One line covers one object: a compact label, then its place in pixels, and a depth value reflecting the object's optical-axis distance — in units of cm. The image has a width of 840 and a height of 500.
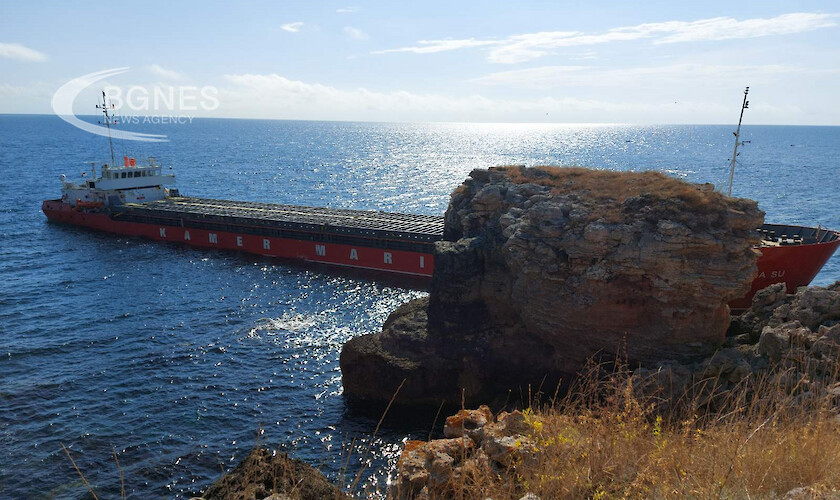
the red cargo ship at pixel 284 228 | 2833
